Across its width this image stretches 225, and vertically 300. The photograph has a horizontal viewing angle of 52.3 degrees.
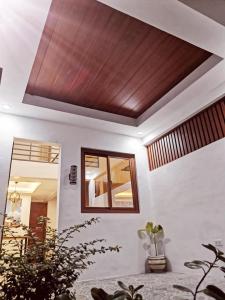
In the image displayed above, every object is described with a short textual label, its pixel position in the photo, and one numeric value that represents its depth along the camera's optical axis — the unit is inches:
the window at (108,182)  182.4
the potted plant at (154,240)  173.8
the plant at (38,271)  44.8
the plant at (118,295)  28.6
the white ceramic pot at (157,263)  169.6
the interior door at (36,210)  374.9
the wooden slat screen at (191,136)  153.8
